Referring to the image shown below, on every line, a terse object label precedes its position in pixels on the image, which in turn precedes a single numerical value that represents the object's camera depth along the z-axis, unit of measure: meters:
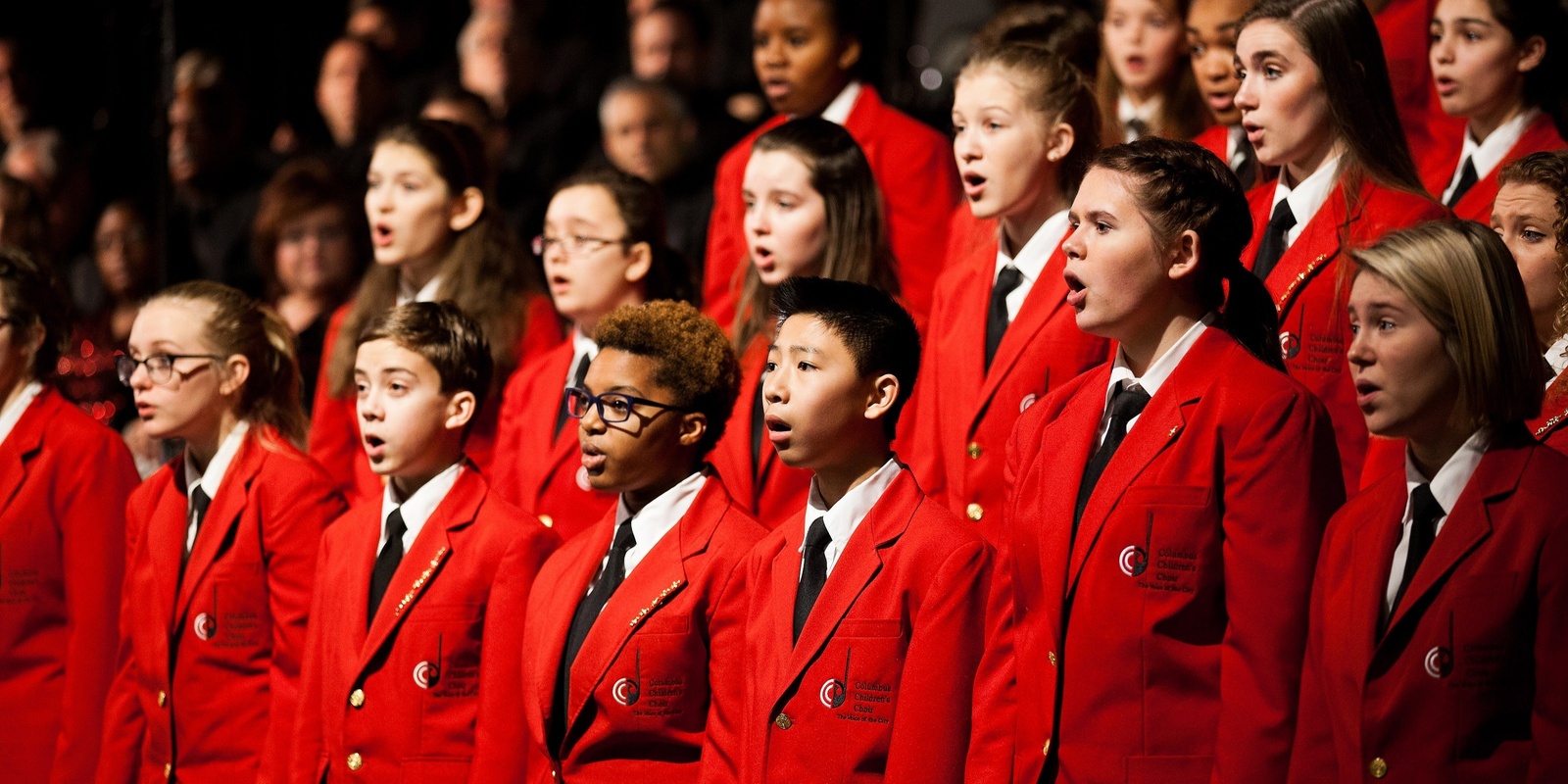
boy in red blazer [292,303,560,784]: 6.34
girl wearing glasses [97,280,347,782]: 6.99
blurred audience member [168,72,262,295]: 12.31
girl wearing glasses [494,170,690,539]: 7.77
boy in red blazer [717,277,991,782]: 5.25
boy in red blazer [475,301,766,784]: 5.85
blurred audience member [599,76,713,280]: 11.12
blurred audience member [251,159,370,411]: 10.60
